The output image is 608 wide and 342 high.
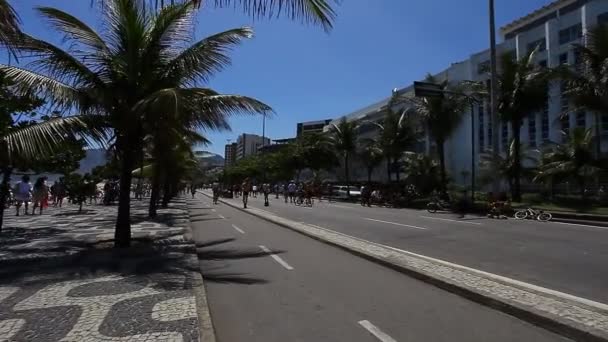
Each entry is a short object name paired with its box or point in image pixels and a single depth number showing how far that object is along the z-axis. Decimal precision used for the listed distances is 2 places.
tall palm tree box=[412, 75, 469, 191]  32.22
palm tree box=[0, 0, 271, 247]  10.84
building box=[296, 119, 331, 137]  124.59
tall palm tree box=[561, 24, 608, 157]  22.95
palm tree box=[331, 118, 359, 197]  53.00
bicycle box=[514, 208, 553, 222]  21.25
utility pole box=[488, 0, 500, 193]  26.38
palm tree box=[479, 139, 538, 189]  28.86
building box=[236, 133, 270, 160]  157.91
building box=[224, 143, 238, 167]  177.62
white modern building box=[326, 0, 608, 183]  44.41
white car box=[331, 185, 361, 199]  50.41
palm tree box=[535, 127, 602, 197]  25.92
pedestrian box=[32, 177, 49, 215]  22.42
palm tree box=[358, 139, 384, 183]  50.39
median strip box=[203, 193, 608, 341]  5.47
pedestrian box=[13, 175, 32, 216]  22.20
